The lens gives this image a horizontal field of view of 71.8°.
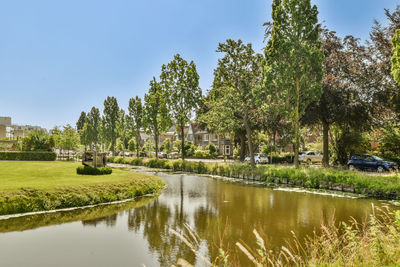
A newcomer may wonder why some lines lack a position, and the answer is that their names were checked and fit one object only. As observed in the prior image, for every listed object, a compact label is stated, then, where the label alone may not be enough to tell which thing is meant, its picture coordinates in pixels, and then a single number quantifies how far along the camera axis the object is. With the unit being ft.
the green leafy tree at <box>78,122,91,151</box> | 245.26
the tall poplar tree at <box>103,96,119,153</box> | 202.28
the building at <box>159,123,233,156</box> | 218.28
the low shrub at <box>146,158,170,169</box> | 121.76
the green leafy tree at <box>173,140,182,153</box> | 230.03
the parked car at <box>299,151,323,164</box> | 136.26
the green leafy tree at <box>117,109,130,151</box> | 188.30
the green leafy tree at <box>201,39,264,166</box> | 94.32
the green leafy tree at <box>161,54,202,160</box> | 122.01
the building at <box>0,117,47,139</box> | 353.96
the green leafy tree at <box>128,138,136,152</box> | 263.90
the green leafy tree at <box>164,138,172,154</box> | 243.48
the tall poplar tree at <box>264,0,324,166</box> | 74.54
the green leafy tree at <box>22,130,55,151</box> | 137.80
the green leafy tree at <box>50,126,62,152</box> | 184.10
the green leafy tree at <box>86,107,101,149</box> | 245.86
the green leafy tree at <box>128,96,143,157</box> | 169.89
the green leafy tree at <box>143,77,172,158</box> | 138.21
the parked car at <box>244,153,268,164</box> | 133.90
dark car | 84.53
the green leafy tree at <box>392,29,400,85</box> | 49.29
